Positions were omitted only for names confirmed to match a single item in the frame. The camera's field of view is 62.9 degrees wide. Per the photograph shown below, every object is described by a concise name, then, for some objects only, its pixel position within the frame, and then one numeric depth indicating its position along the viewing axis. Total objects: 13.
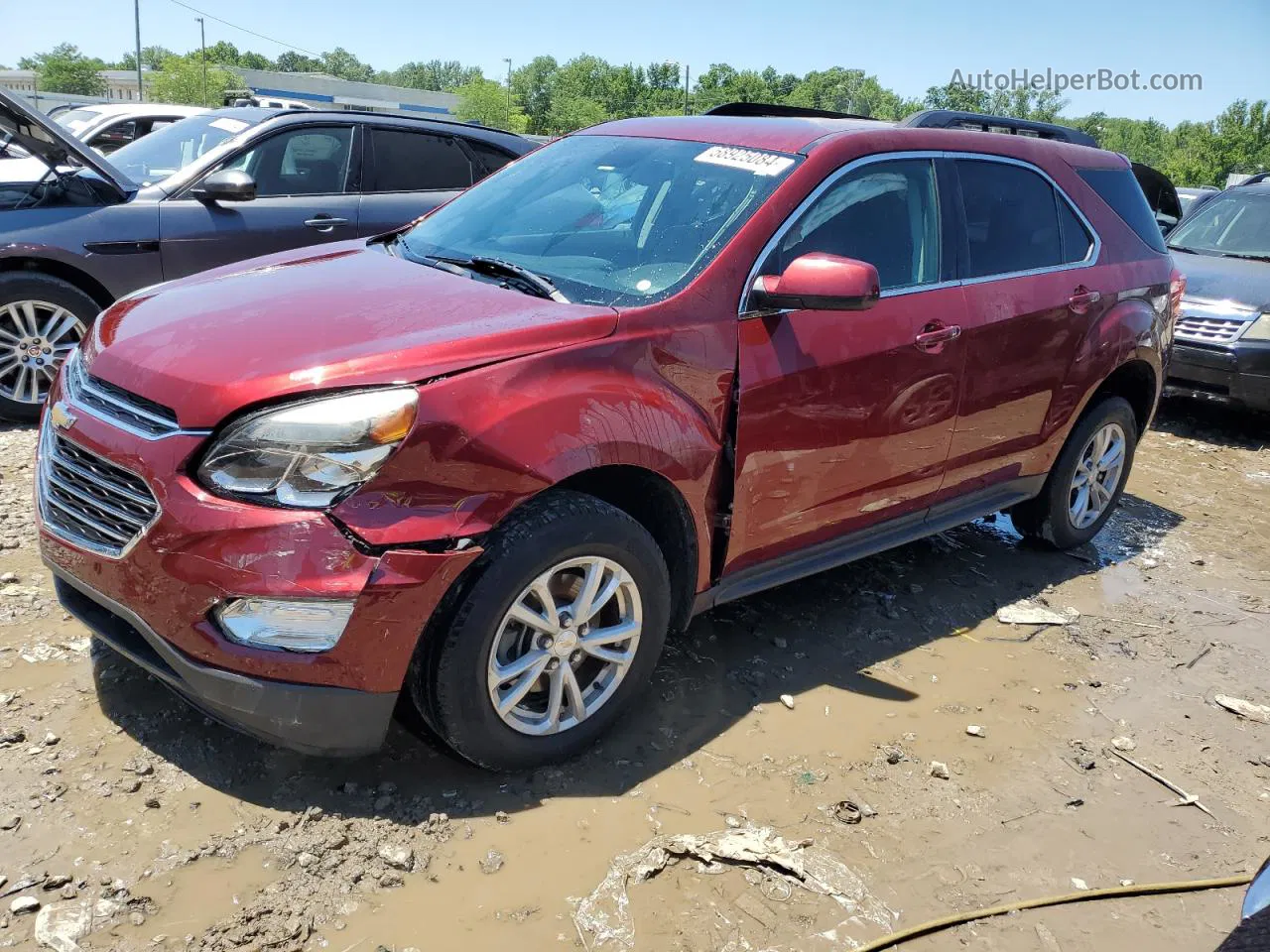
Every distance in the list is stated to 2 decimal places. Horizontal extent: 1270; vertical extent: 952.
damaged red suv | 2.46
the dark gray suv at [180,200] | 5.57
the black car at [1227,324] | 7.54
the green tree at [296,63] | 149.50
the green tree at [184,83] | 69.38
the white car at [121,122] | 9.32
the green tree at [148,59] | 120.23
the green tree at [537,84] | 120.69
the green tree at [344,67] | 145.38
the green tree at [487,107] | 88.00
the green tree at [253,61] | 139.12
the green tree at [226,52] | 129.25
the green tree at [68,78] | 86.06
